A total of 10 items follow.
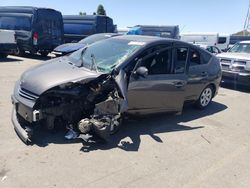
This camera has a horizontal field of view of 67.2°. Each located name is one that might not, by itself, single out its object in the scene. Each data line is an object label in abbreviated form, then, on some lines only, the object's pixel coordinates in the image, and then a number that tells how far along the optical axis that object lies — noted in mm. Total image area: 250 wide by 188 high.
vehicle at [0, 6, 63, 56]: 9148
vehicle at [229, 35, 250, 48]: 23054
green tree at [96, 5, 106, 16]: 33502
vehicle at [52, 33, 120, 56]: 7819
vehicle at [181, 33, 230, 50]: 18417
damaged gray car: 2875
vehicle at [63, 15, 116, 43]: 11803
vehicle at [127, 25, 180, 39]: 14162
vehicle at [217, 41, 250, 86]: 6549
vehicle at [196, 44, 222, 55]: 12014
